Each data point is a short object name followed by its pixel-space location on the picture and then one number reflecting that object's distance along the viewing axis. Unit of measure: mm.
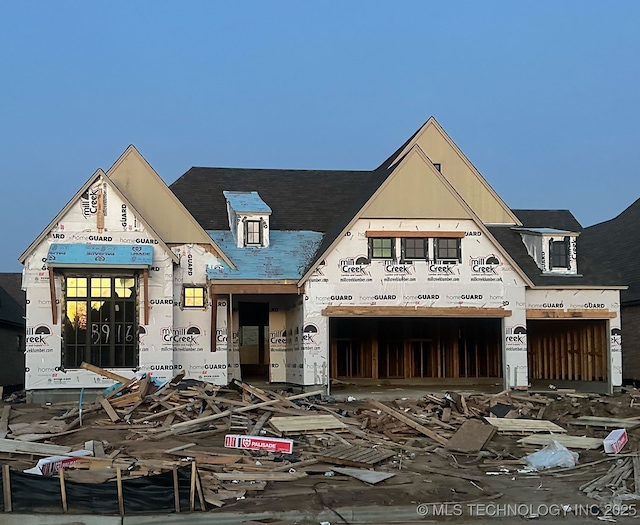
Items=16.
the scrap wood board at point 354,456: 14594
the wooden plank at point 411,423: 17408
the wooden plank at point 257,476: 13008
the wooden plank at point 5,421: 17078
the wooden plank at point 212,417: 17375
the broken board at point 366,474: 13289
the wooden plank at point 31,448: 14750
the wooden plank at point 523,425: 18500
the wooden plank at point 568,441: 16875
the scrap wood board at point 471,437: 16656
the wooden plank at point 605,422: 18586
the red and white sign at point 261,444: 15438
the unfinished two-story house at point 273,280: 23203
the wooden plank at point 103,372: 21562
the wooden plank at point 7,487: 10609
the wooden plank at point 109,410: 18328
